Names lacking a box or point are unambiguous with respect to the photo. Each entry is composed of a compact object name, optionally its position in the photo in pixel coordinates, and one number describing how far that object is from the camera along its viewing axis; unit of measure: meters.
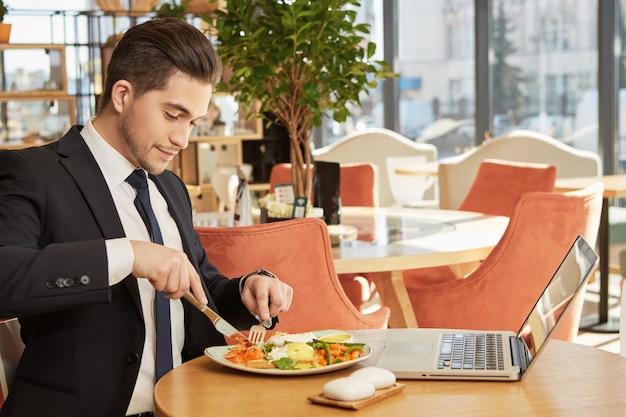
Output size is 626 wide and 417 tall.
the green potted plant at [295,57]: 3.43
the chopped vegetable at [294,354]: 1.58
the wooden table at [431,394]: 1.38
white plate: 1.54
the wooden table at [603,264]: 5.36
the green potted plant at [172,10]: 6.86
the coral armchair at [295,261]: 2.64
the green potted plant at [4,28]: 6.77
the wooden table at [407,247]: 3.09
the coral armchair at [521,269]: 3.08
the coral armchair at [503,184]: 4.60
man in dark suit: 1.74
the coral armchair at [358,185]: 5.18
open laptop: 1.53
